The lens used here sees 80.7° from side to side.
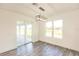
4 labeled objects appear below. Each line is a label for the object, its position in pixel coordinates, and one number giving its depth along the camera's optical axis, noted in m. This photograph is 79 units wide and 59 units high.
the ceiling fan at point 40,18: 2.26
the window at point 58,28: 3.56
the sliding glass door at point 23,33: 3.67
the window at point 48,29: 4.14
